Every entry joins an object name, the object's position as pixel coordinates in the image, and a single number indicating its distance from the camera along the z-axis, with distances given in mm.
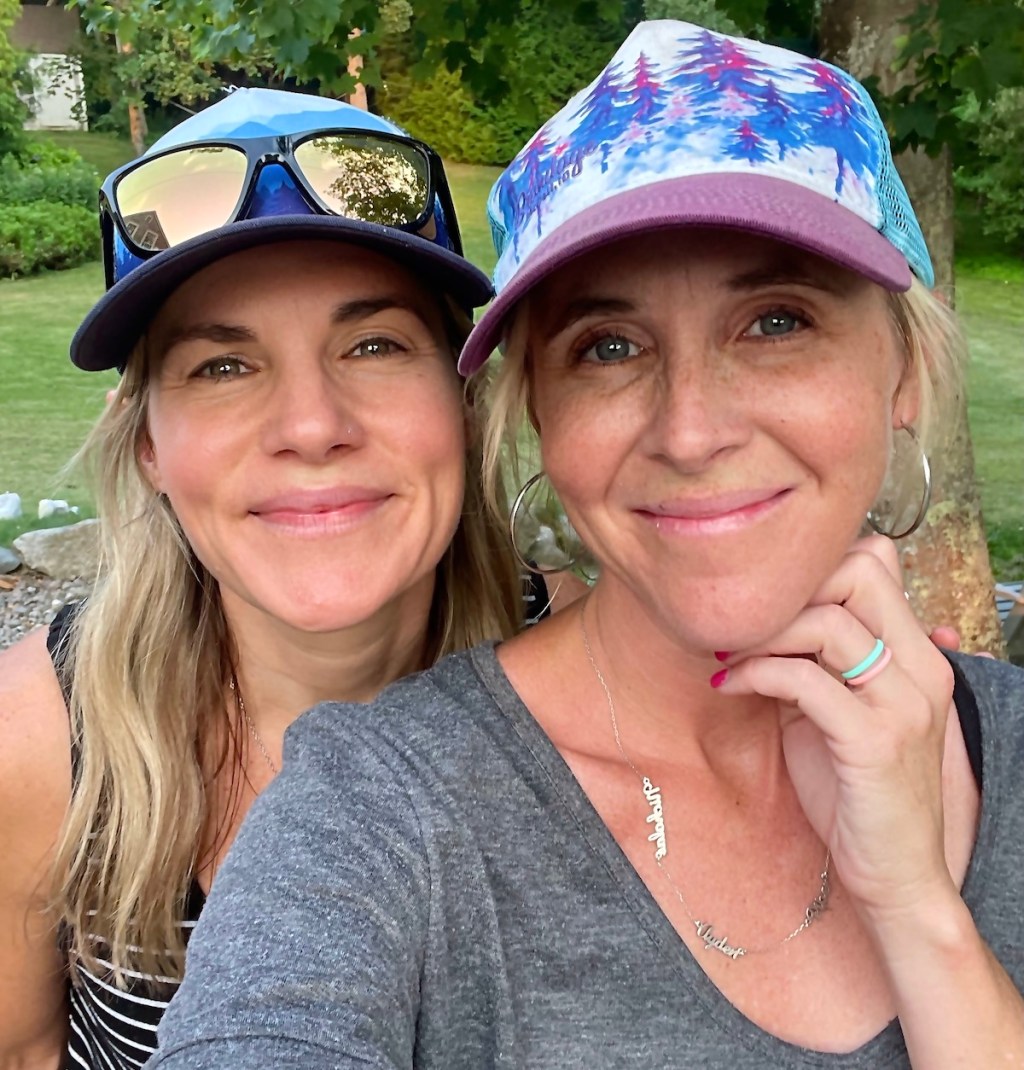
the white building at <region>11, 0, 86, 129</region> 21031
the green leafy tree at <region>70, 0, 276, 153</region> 17328
